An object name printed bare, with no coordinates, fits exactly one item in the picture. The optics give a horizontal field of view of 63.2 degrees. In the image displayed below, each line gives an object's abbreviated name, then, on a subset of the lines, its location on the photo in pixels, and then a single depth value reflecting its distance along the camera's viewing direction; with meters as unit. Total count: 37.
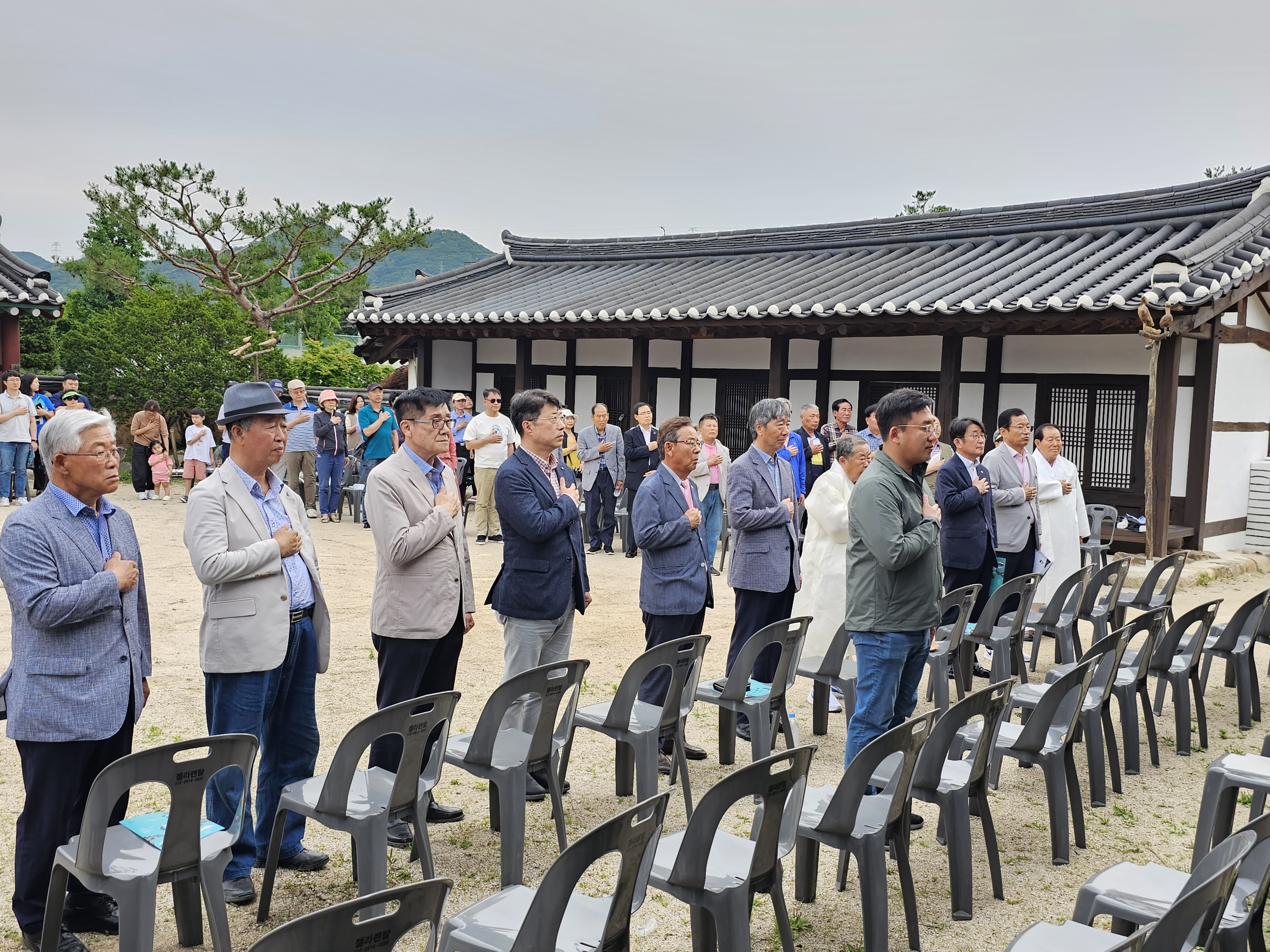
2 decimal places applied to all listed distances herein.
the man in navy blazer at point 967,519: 6.30
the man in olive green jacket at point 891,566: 3.87
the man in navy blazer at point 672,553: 4.85
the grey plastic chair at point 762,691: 4.52
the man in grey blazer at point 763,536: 5.21
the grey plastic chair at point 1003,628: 5.87
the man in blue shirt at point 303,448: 12.88
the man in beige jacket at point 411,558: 3.98
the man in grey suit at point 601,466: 11.48
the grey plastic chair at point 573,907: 2.32
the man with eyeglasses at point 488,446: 11.52
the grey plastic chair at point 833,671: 5.24
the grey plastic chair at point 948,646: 5.51
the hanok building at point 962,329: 10.80
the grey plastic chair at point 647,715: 4.10
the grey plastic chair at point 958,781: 3.51
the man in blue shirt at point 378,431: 12.88
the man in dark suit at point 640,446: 10.80
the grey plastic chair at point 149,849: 2.72
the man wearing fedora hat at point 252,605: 3.40
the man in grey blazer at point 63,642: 2.97
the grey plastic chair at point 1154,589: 6.73
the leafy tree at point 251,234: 26.52
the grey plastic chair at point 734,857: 2.78
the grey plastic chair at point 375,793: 3.17
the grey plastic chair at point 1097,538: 9.28
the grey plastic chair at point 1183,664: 5.30
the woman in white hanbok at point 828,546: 5.50
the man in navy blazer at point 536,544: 4.35
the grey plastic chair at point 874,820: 3.19
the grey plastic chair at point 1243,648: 5.84
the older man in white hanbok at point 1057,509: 7.34
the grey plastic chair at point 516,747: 3.53
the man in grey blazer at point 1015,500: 6.77
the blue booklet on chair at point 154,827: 2.99
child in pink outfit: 14.55
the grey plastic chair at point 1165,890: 2.49
